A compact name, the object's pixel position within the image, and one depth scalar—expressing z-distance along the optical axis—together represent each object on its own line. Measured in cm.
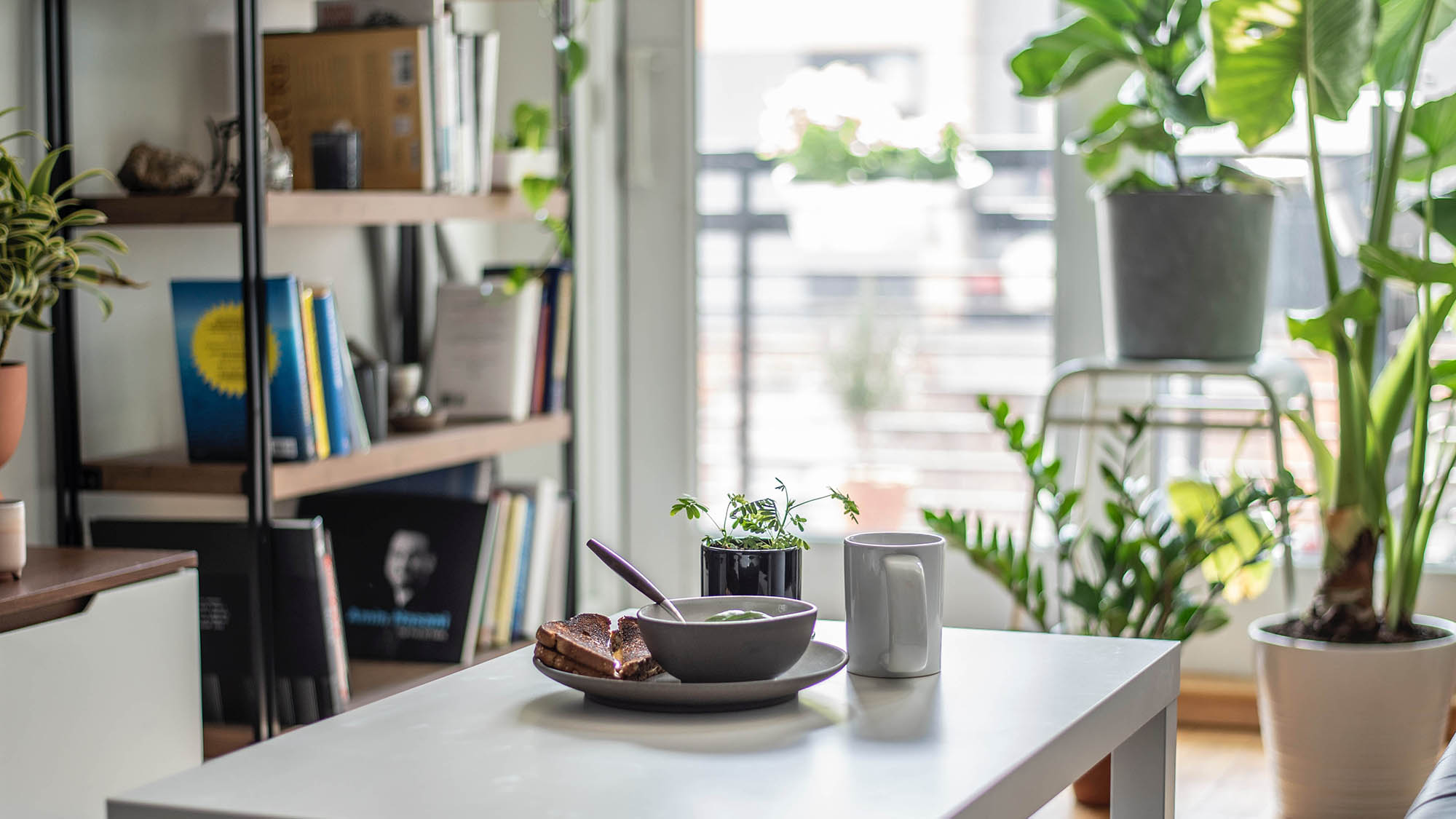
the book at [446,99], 240
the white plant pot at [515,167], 262
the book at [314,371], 208
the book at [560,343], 277
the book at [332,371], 211
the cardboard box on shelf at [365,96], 237
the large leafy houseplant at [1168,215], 241
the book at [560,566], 281
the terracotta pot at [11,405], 165
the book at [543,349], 277
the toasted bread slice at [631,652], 117
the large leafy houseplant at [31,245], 162
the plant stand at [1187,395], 241
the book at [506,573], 263
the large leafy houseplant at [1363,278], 216
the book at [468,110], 249
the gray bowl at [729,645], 112
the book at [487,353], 265
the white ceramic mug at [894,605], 122
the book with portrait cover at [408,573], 249
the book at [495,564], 259
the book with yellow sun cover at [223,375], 202
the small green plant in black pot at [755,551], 128
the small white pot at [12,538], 154
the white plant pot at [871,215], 319
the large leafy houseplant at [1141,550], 225
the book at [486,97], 255
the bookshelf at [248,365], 195
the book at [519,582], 265
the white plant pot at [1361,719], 220
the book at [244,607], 206
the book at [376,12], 239
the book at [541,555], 269
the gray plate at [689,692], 112
